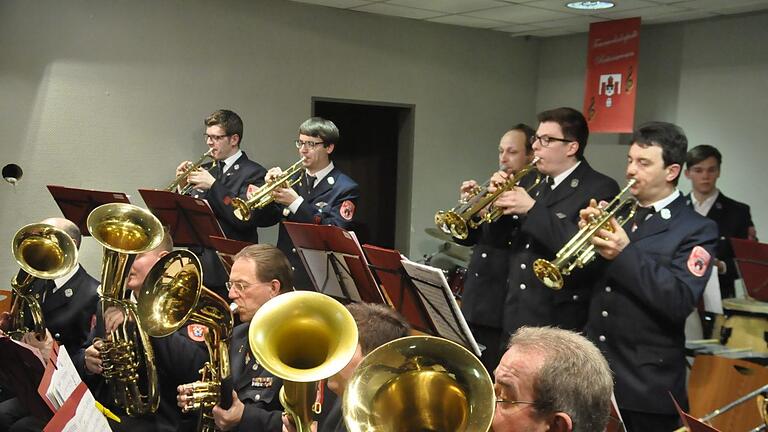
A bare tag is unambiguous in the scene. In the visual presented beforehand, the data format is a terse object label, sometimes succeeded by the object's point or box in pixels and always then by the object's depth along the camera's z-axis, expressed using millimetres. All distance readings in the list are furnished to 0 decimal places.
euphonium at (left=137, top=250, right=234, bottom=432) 2770
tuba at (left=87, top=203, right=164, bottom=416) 3148
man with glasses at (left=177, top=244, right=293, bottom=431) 2787
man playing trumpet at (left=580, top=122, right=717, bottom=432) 3080
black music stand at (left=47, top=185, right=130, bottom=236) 5117
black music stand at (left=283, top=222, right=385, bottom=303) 3658
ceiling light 6312
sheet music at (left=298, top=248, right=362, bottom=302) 3805
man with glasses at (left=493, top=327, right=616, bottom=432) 1867
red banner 7047
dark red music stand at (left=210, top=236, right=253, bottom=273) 4035
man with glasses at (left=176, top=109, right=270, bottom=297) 5090
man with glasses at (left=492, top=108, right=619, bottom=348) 3607
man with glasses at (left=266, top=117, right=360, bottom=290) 4926
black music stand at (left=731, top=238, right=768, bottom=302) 4332
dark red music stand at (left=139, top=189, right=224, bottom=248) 4773
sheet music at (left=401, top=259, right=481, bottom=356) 3047
